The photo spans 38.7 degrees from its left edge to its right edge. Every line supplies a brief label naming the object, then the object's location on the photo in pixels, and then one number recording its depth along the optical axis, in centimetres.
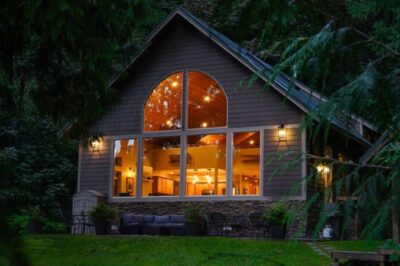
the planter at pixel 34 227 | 1462
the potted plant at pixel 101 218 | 1459
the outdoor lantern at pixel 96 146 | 1625
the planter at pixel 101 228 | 1458
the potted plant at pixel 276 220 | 1287
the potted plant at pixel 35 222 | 1458
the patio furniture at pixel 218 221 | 1418
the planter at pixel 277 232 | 1285
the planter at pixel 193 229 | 1368
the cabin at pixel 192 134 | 1448
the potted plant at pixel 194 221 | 1370
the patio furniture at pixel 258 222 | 1358
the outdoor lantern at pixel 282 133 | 1428
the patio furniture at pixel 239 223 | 1419
